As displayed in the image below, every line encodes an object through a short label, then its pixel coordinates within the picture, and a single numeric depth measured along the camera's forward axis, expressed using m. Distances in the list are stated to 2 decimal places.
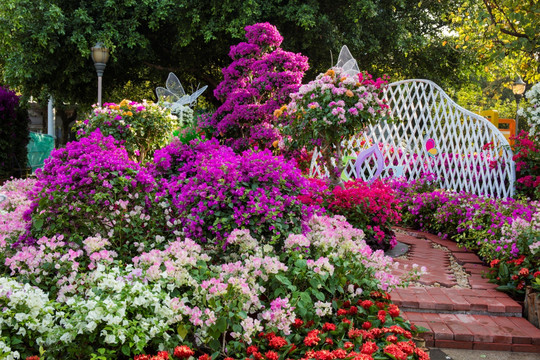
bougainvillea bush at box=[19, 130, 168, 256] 3.00
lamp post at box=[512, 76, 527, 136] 10.64
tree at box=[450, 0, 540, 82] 6.78
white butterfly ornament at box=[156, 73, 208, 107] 10.48
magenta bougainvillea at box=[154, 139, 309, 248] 3.03
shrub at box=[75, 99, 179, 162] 6.54
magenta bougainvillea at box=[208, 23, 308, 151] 7.56
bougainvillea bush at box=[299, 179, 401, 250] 4.79
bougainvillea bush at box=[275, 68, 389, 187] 5.17
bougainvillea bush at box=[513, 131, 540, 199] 7.38
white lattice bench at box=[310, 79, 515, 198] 7.87
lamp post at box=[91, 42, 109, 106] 9.95
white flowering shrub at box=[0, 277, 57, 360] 1.96
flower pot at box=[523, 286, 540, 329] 3.43
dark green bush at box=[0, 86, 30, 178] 10.25
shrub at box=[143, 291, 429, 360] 2.12
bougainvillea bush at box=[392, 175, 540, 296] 3.90
